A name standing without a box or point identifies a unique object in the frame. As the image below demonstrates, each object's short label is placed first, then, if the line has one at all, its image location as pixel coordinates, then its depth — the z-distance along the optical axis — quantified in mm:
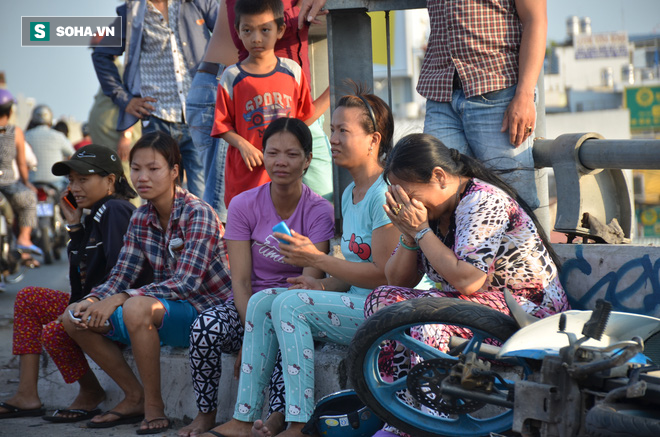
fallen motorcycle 4344
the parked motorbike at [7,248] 17672
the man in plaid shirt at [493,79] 7660
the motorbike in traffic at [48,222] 22359
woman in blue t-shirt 6738
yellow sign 13073
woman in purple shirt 7605
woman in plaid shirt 7941
